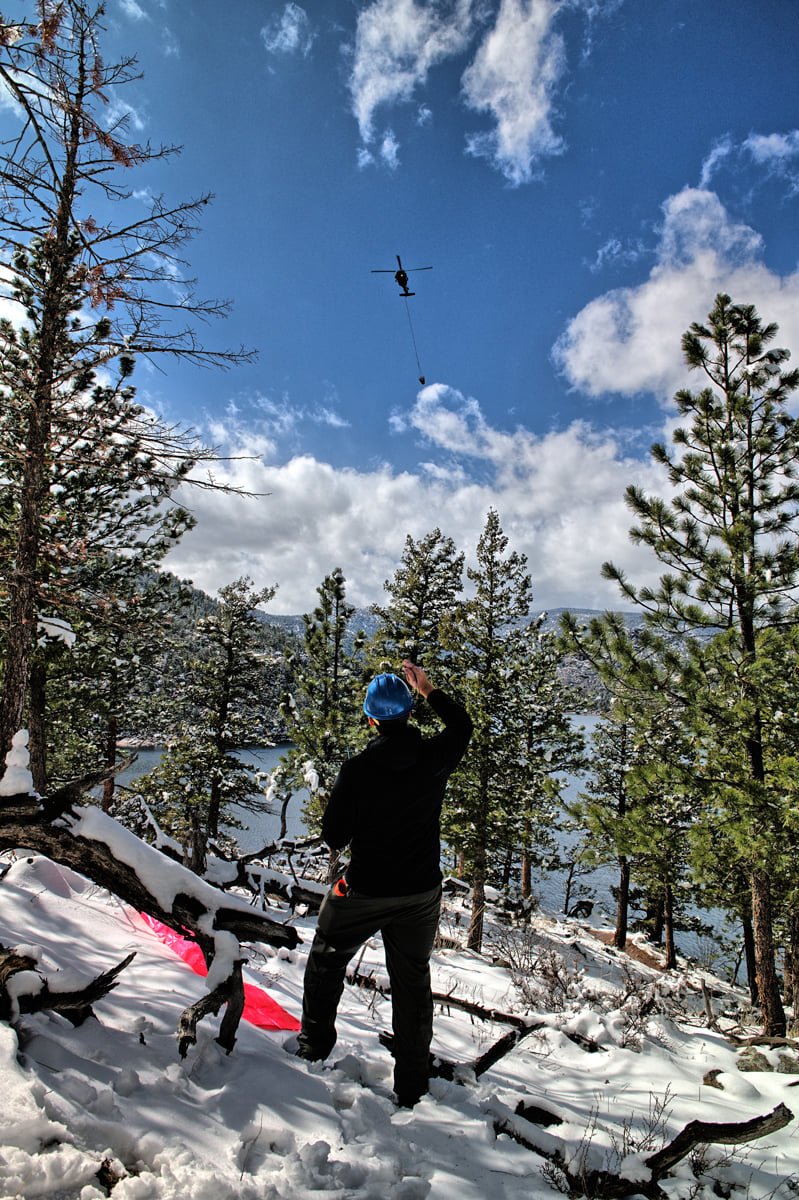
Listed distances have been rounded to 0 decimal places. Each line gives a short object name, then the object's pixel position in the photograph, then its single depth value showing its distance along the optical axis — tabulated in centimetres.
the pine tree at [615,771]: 2194
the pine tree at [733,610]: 695
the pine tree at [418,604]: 1642
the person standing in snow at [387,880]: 293
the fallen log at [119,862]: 293
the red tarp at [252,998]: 353
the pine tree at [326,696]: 1603
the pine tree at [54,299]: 454
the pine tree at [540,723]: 1434
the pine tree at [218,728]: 1798
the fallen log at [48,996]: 242
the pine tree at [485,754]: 1380
